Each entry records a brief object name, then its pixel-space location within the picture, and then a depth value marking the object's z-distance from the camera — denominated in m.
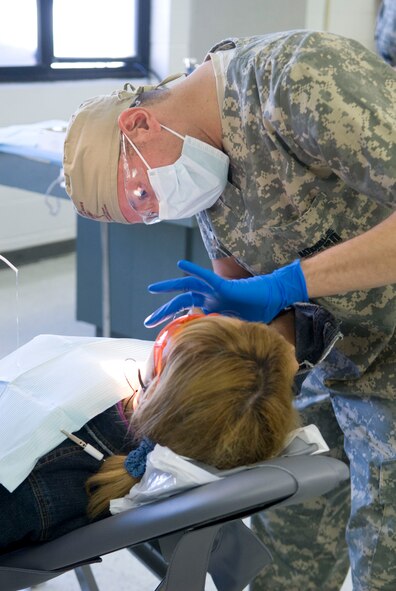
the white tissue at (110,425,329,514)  1.19
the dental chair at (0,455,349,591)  1.12
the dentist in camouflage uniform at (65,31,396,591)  1.31
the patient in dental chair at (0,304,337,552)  1.22
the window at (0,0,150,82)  4.38
